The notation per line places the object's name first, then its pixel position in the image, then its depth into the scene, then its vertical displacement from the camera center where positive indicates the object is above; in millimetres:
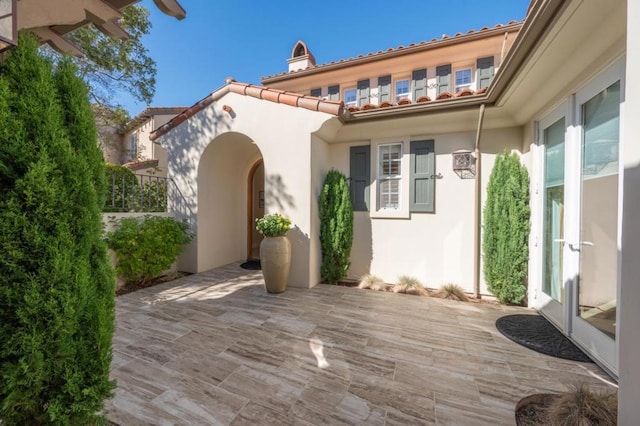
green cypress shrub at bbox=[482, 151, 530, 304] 4074 -299
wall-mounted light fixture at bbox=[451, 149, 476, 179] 4652 +875
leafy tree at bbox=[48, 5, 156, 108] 7023 +4317
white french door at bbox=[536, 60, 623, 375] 2525 -39
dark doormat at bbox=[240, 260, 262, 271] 6309 -1429
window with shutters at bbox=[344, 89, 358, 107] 9273 +4171
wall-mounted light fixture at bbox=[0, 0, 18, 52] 1234 +906
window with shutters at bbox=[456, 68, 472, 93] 8062 +4236
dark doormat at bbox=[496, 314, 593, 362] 2777 -1527
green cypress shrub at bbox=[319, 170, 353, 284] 5051 -315
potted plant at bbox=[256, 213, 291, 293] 4492 -761
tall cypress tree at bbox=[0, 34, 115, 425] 1284 -240
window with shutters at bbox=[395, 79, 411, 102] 8680 +4187
